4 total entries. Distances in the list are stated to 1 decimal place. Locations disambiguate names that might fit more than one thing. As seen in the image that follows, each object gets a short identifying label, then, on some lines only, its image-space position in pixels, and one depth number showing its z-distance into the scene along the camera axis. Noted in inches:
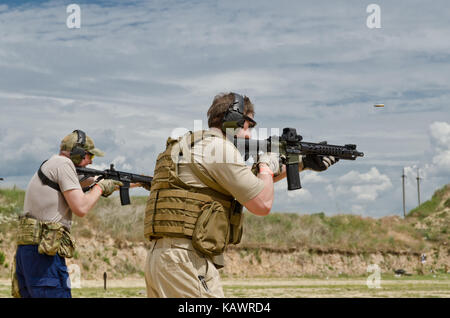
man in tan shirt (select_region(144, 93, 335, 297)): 338.8
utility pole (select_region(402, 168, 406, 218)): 5630.9
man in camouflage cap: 461.0
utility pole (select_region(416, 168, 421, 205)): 5635.4
